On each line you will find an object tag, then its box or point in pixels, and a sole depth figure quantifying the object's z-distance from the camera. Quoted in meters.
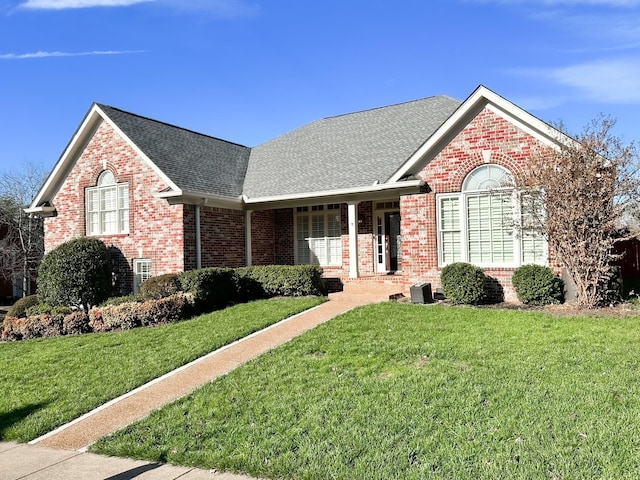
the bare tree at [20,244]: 26.08
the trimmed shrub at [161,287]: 13.91
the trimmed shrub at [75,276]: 15.55
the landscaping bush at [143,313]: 12.88
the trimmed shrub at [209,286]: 13.70
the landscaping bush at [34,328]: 13.58
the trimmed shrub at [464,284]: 12.38
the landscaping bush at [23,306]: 15.43
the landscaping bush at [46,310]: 14.20
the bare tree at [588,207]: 10.82
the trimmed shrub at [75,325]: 13.49
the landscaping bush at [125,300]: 13.97
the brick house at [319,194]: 13.25
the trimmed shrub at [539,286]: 11.82
